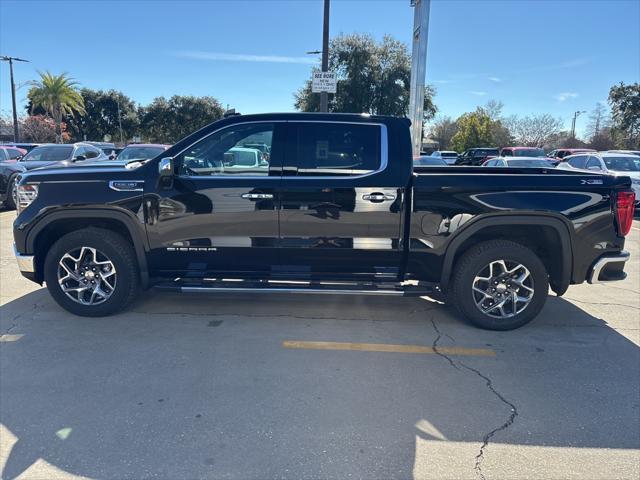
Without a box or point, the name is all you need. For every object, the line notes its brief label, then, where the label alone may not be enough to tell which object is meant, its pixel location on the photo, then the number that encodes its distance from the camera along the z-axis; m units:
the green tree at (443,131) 66.25
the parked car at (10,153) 14.95
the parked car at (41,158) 12.69
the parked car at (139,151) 13.00
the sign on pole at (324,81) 12.77
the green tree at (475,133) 49.19
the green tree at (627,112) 40.06
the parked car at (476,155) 28.38
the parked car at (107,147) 22.66
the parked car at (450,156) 30.95
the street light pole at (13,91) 35.56
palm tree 42.12
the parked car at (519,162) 15.62
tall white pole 12.78
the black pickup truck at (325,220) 4.40
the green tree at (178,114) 54.22
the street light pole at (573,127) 60.61
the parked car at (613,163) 14.38
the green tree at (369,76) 30.92
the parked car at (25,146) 21.89
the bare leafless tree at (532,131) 58.03
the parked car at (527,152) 23.02
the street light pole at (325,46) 13.53
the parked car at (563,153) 28.61
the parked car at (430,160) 15.89
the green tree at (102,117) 53.41
